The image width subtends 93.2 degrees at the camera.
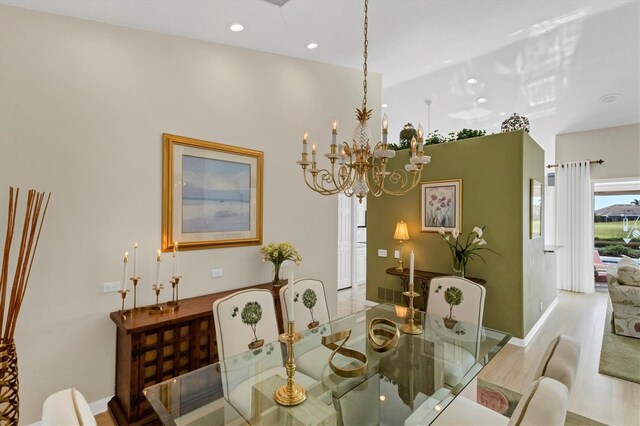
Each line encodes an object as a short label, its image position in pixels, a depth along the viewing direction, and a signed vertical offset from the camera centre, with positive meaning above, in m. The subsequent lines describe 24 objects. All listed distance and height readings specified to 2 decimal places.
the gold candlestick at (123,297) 2.26 -0.65
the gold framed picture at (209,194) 2.66 +0.17
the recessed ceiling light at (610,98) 4.54 +1.78
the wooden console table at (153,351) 2.16 -1.06
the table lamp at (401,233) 4.37 -0.29
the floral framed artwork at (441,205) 4.03 +0.11
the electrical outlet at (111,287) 2.35 -0.58
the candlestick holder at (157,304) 2.43 -0.76
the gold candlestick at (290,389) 1.41 -0.85
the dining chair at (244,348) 1.62 -0.91
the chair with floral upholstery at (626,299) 3.80 -1.09
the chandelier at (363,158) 1.80 +0.34
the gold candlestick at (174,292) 2.52 -0.69
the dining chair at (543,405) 0.83 -0.54
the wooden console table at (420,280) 3.87 -0.88
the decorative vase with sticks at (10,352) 1.47 -0.70
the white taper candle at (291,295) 1.34 -0.37
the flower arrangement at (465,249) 3.72 -0.46
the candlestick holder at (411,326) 2.22 -0.85
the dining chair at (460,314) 1.79 -0.86
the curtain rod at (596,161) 5.78 +1.00
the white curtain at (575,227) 5.96 -0.27
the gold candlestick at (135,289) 2.37 -0.62
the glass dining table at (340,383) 1.39 -0.92
